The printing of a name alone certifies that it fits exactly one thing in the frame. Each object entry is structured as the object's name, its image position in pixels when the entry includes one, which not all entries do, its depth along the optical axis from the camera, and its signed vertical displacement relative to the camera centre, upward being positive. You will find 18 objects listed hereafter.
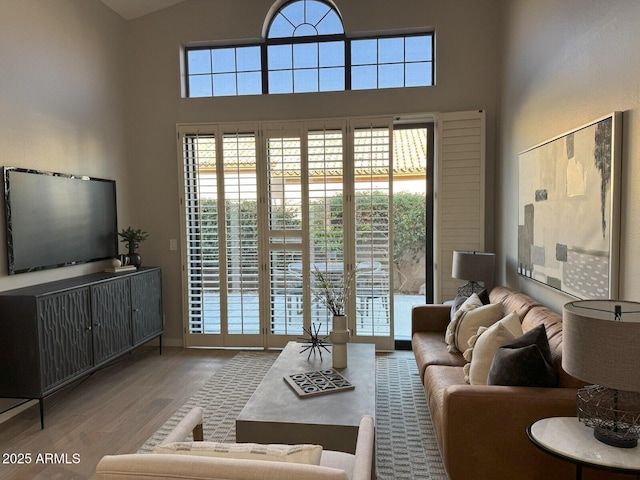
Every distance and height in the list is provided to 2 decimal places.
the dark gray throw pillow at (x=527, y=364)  2.02 -0.69
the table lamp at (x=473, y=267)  3.68 -0.39
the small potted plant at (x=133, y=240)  4.36 -0.15
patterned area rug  2.51 -1.40
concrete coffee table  2.09 -0.99
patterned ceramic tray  2.46 -0.97
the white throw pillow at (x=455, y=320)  3.16 -0.73
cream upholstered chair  1.05 -0.61
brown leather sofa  1.89 -0.96
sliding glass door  4.41 -0.02
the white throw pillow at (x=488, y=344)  2.34 -0.69
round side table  1.48 -0.85
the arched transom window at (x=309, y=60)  4.49 +1.79
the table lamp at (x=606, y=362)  1.48 -0.51
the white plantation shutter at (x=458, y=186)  4.27 +0.36
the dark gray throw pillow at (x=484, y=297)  3.48 -0.62
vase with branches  2.80 -0.74
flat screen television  3.13 +0.07
